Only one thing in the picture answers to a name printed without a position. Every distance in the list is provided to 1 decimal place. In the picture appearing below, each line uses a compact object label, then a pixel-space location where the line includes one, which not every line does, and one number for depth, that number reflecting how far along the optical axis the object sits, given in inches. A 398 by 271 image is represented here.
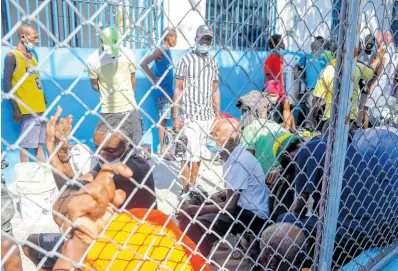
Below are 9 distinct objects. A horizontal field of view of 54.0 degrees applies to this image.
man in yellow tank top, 146.9
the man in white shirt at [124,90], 114.6
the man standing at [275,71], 181.3
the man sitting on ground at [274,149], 115.1
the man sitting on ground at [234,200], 99.5
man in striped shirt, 131.8
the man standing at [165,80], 188.7
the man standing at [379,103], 175.6
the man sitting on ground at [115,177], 79.7
